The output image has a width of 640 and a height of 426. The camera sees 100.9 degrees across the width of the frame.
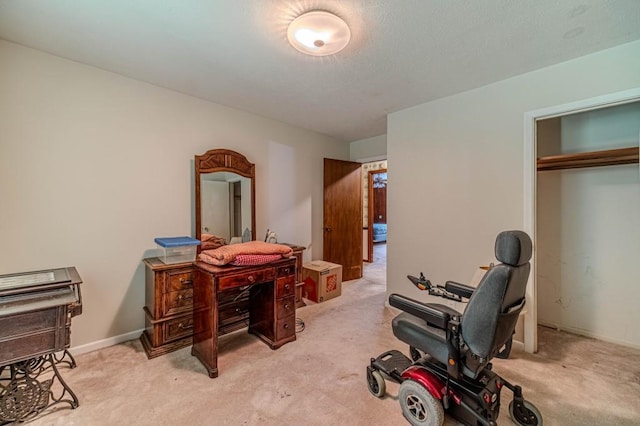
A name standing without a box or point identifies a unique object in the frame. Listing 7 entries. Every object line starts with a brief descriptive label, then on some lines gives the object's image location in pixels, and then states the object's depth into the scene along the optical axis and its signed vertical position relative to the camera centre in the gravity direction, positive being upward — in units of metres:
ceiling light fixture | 1.62 +1.16
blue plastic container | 2.43 -0.36
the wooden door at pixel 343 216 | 4.48 -0.07
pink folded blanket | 2.16 -0.34
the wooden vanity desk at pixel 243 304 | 2.05 -0.87
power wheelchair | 1.38 -0.79
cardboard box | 3.60 -0.97
